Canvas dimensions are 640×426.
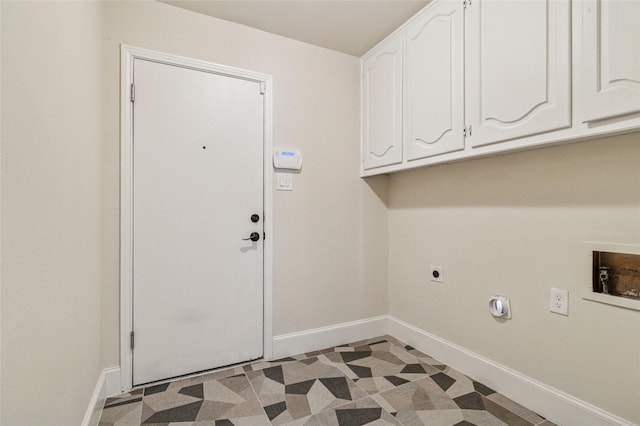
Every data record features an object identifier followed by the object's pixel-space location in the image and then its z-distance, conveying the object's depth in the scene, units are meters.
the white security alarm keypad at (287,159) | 2.26
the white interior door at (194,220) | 1.89
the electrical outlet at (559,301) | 1.52
